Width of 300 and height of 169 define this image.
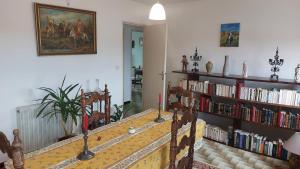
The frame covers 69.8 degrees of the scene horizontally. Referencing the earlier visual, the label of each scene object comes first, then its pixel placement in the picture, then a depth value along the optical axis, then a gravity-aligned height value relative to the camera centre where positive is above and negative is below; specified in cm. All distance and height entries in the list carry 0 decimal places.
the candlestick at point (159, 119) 222 -57
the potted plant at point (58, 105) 279 -56
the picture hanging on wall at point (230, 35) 363 +52
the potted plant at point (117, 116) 357 -87
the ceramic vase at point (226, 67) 352 -4
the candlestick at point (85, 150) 146 -60
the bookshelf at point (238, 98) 301 -55
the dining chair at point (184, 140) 143 -55
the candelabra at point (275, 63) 312 +3
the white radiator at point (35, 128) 282 -91
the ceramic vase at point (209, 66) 374 -2
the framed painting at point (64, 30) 293 +49
